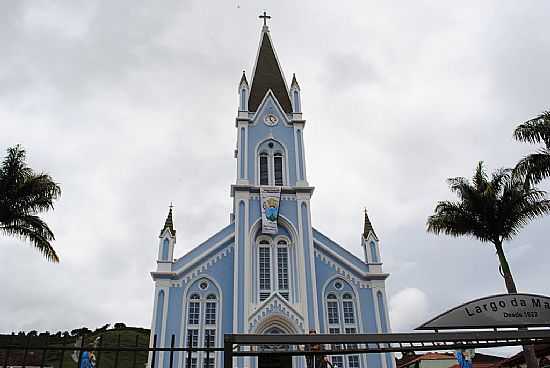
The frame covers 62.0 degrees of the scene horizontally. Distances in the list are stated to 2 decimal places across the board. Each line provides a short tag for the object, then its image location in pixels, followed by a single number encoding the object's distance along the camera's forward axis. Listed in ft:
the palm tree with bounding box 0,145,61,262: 63.05
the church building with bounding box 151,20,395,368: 75.51
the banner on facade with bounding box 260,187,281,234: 83.71
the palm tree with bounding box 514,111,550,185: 53.93
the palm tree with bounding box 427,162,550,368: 63.41
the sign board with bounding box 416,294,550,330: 20.47
